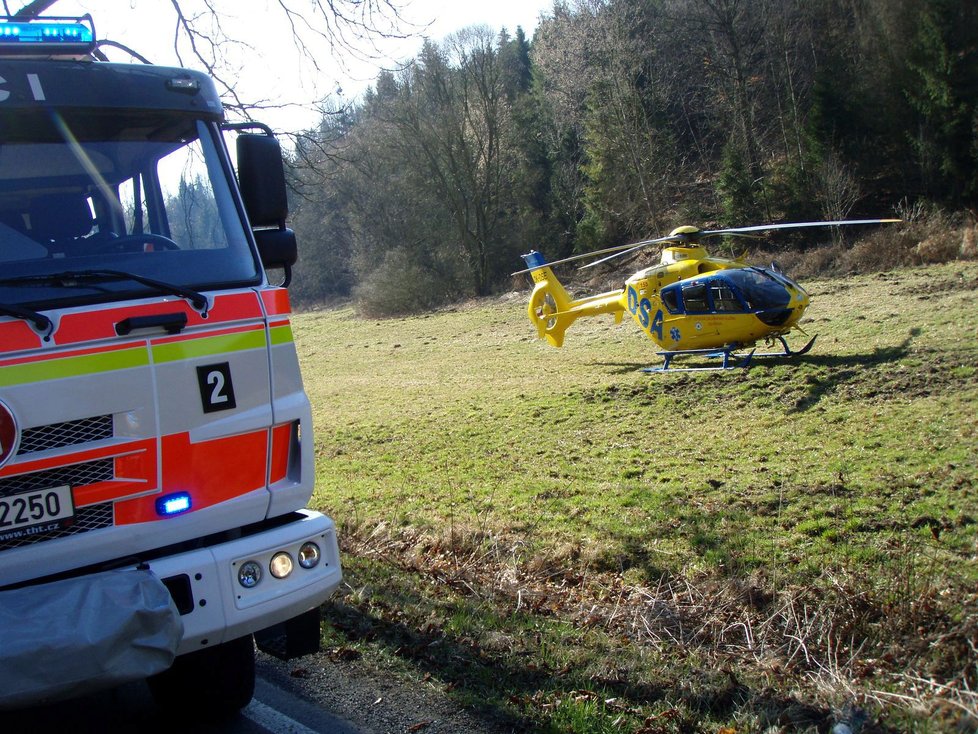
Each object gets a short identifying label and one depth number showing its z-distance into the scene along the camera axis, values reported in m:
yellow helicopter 15.34
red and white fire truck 3.16
